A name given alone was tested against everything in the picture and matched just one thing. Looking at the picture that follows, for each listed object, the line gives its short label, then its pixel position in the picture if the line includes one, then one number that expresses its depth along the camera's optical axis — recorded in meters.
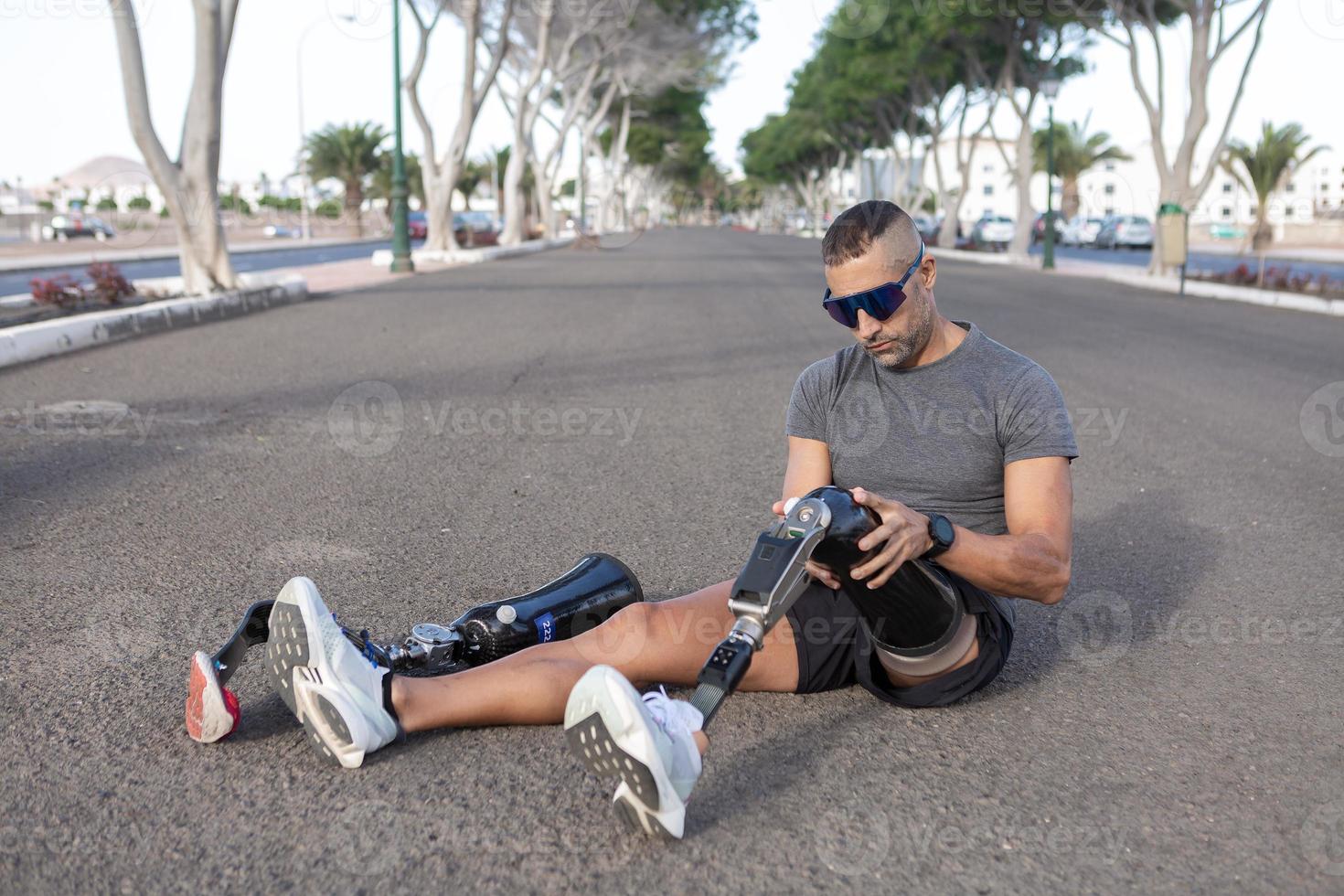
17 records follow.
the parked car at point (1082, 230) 50.47
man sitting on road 2.73
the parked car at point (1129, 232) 47.16
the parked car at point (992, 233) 47.42
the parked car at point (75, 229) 47.81
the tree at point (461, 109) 26.50
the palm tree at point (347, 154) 56.28
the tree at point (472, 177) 77.88
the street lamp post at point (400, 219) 24.19
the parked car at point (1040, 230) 50.31
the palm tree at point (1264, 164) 39.25
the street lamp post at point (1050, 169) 29.10
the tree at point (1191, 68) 22.02
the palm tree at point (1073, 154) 69.12
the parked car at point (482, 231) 39.69
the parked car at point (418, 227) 56.60
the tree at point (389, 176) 59.78
